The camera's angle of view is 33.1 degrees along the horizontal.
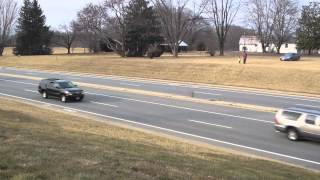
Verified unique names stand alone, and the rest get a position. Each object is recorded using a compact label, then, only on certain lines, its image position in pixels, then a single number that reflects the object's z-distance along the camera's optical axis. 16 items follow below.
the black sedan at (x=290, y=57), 72.67
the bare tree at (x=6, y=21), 119.69
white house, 148.00
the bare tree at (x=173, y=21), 90.50
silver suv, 20.58
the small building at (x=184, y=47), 136.57
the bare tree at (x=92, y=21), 99.19
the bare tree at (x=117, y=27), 89.25
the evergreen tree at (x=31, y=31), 104.19
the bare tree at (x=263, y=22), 117.70
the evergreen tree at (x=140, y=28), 88.31
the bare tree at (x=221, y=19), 102.06
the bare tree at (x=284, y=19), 115.44
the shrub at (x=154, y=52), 81.82
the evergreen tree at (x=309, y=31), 96.49
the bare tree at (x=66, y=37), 122.07
